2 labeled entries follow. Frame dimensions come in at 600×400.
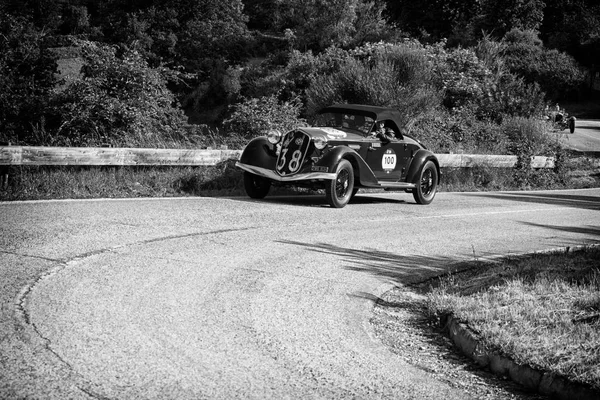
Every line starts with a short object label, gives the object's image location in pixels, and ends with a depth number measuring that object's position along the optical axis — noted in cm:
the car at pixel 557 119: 3069
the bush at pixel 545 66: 6278
